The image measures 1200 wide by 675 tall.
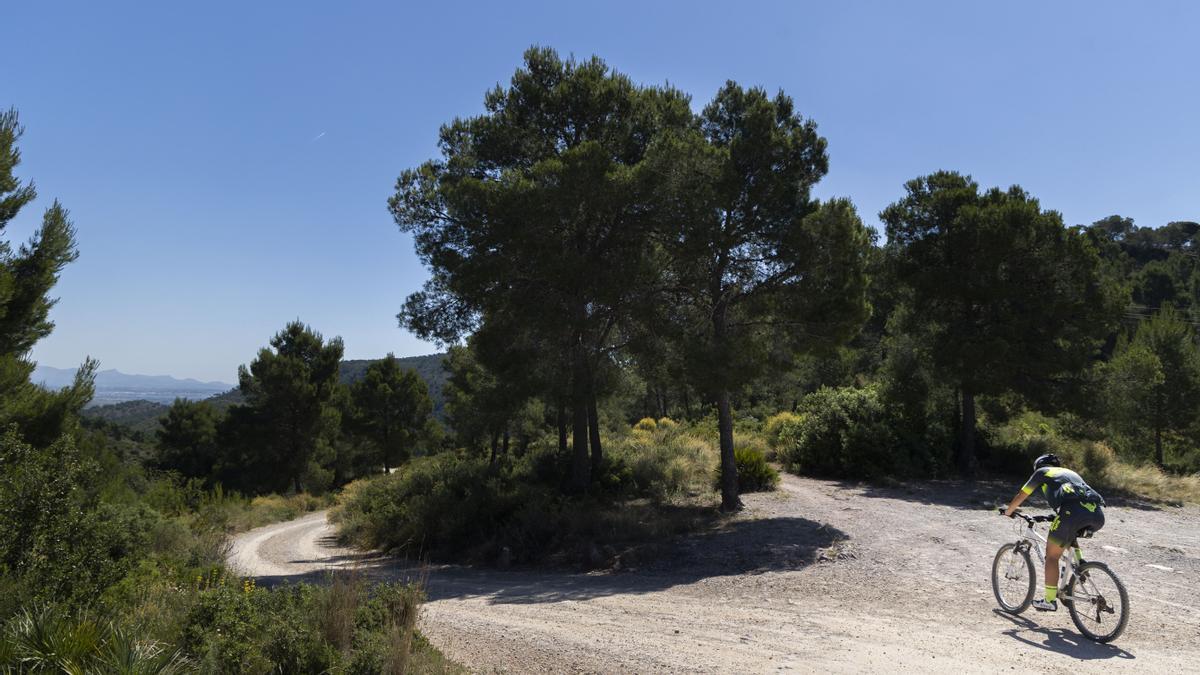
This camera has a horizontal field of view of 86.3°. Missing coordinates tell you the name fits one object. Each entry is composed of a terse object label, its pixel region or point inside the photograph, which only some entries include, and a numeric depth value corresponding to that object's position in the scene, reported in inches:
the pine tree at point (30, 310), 396.5
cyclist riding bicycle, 234.4
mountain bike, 226.7
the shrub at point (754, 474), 647.1
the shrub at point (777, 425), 890.7
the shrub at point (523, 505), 507.8
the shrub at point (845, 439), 747.4
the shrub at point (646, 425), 1224.0
